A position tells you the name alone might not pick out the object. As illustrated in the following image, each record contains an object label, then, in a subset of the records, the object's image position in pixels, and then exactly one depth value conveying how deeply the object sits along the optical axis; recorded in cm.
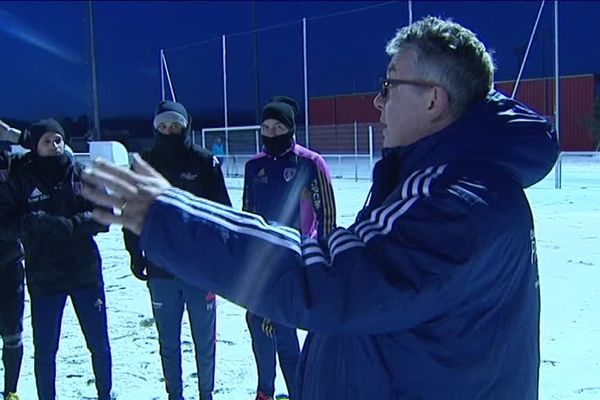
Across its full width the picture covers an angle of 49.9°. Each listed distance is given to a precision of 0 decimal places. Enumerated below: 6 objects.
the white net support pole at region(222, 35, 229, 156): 2294
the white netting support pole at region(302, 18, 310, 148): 2039
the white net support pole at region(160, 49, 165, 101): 2480
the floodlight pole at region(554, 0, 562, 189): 1389
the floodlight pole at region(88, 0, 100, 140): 2422
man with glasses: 103
